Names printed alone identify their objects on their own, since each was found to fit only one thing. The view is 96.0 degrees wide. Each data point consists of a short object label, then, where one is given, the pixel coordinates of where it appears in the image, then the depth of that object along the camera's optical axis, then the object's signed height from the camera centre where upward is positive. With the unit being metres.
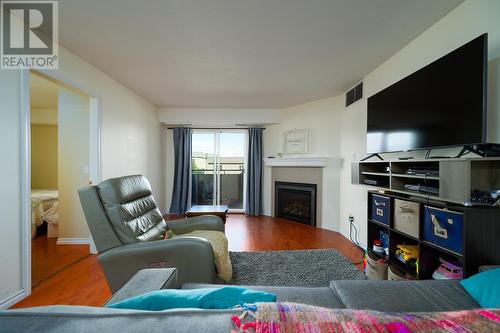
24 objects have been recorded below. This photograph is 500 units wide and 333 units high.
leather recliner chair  1.52 -0.57
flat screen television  1.36 +0.46
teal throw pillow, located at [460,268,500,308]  0.94 -0.54
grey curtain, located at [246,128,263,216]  4.98 -0.20
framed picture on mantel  4.39 +0.48
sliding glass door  5.23 -0.01
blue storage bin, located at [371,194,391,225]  2.04 -0.41
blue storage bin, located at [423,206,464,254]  1.37 -0.41
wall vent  3.13 +1.04
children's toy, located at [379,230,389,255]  2.17 -0.75
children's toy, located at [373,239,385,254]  2.21 -0.81
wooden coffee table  3.03 -0.64
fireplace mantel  4.03 +0.08
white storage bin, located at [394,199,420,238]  1.71 -0.41
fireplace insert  4.29 -0.74
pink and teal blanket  0.42 -0.31
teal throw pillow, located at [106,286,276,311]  0.58 -0.36
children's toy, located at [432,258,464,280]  1.50 -0.72
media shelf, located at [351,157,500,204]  1.30 -0.08
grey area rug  2.14 -1.10
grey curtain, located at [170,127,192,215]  5.00 -0.25
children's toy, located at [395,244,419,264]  1.86 -0.74
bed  3.30 -0.72
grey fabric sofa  0.42 -0.52
